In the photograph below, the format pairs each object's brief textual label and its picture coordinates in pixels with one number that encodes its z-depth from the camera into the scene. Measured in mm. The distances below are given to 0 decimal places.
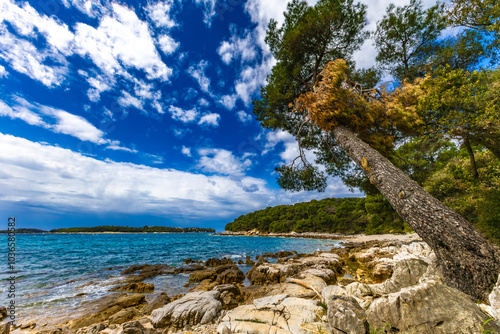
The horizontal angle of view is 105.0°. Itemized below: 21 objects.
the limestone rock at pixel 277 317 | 3013
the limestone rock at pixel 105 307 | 4969
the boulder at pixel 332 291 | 3859
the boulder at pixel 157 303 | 5383
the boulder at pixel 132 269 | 11633
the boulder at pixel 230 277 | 8211
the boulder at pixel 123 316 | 4820
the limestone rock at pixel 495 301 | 2322
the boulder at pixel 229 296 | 5148
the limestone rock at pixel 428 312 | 2174
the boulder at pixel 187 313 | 4055
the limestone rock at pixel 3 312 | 5485
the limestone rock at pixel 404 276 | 3986
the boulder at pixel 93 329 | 4195
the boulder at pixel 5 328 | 4086
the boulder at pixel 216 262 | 13452
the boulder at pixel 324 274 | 6670
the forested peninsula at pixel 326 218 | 29062
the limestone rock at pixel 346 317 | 2578
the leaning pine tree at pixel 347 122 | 3426
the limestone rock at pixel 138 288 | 7845
